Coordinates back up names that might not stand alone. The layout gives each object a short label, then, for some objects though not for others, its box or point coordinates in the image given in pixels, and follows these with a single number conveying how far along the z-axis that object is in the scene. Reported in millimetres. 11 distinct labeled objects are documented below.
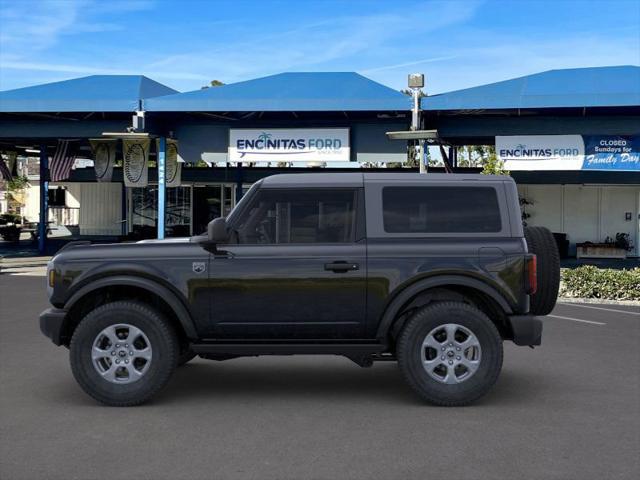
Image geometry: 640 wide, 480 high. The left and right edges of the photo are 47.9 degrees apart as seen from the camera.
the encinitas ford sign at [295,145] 23109
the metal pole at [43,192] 28656
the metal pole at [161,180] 23553
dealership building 21500
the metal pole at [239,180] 30191
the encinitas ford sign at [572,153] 22297
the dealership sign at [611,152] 22297
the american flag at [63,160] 28422
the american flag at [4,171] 30234
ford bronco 6285
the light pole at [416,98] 19875
